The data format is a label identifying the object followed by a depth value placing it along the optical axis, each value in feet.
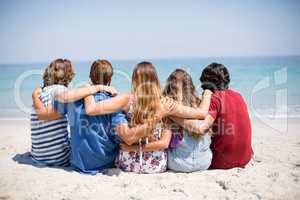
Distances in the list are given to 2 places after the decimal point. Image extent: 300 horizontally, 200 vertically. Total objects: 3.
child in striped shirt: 11.32
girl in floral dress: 10.63
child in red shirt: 11.45
